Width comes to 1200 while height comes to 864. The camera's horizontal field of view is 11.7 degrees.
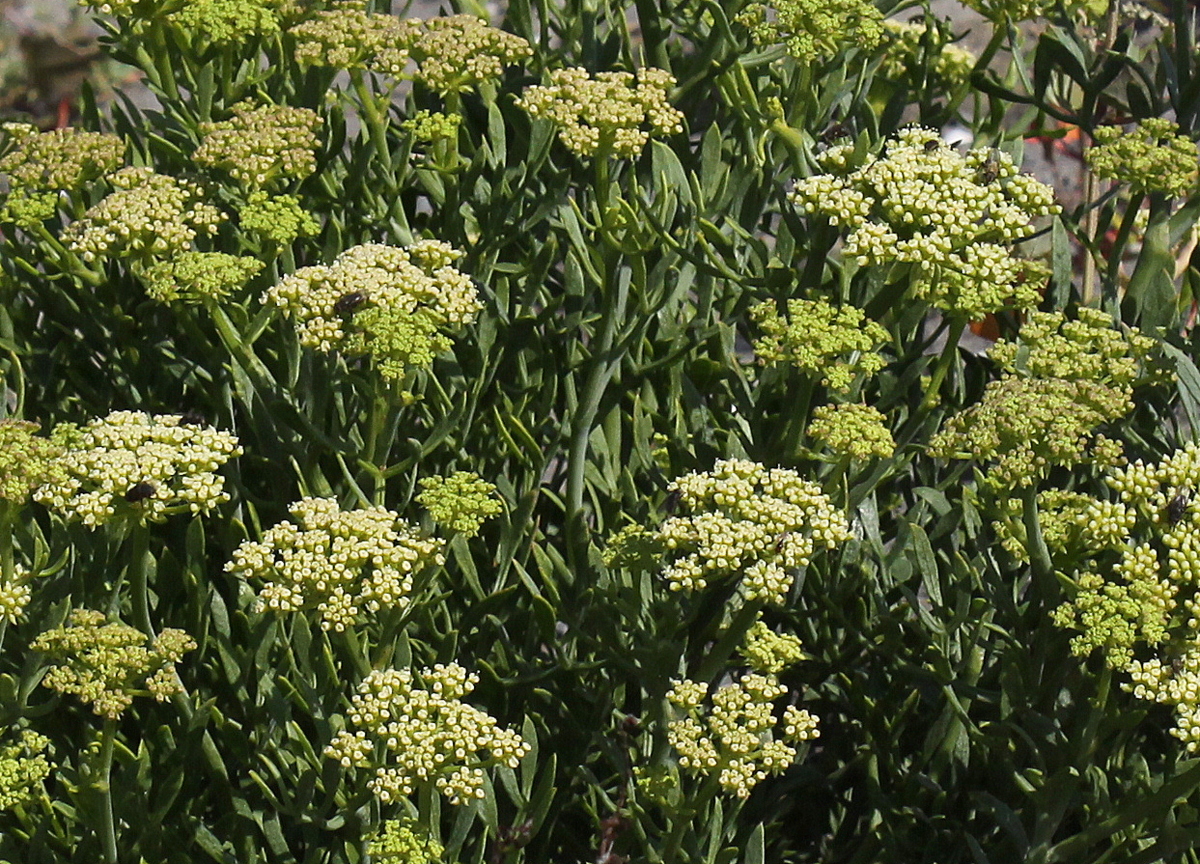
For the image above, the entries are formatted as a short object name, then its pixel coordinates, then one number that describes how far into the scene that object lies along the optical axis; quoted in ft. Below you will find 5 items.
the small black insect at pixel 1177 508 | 5.41
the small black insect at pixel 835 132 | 5.89
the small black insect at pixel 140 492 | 5.44
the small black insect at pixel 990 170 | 5.61
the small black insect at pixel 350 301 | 5.54
